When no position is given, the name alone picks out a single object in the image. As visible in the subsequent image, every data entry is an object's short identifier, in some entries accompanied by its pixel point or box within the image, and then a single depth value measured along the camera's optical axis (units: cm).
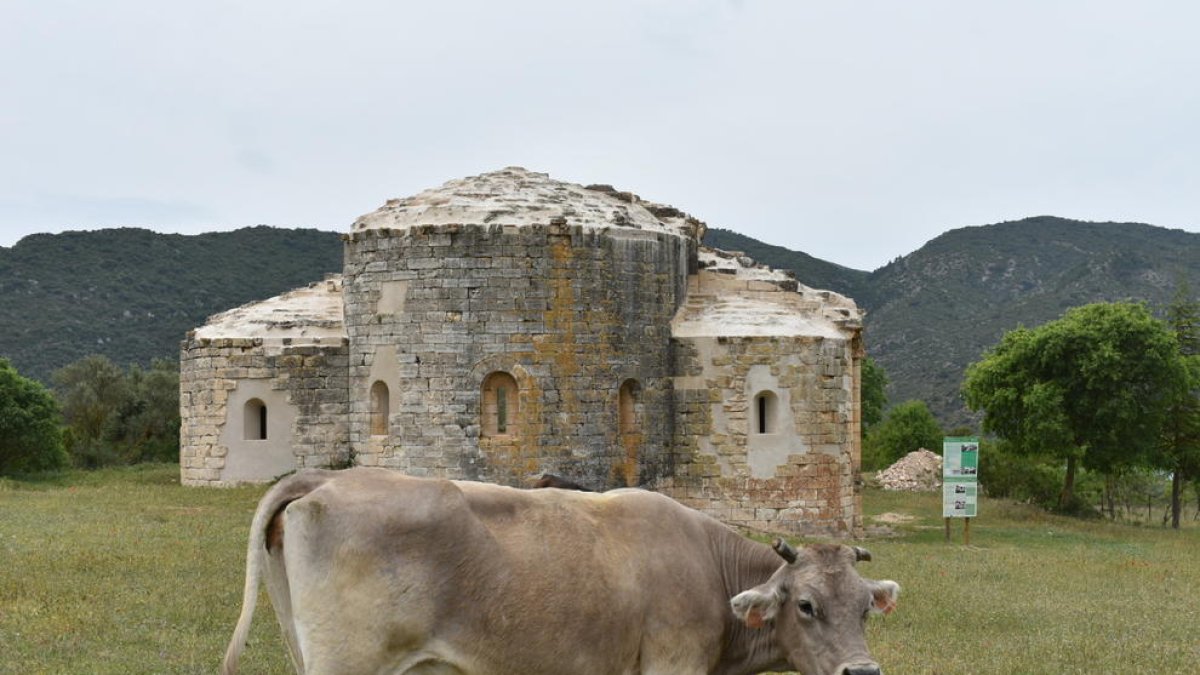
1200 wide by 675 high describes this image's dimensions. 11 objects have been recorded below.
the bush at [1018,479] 3478
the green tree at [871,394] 4862
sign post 2050
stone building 2088
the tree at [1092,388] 2855
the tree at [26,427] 2916
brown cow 598
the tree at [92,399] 3753
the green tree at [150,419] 3669
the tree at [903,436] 4341
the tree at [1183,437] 3034
